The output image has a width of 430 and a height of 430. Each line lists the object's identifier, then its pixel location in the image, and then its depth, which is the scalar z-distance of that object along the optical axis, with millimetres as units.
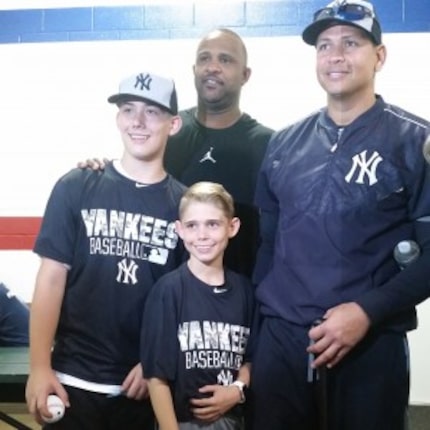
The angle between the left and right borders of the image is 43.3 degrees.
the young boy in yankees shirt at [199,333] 1258
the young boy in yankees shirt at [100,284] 1304
